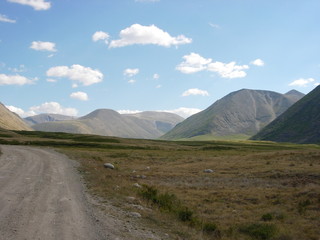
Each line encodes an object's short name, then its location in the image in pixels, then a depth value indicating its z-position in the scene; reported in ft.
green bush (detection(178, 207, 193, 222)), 60.99
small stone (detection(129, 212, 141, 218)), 55.47
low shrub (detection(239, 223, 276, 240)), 57.41
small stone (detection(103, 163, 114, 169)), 136.67
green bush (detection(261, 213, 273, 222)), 68.54
